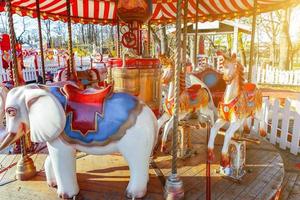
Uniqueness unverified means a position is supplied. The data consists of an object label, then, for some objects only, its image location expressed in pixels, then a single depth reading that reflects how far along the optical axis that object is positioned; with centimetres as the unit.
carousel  242
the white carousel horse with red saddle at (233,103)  304
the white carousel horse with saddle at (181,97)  366
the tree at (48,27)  2693
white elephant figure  237
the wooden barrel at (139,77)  423
